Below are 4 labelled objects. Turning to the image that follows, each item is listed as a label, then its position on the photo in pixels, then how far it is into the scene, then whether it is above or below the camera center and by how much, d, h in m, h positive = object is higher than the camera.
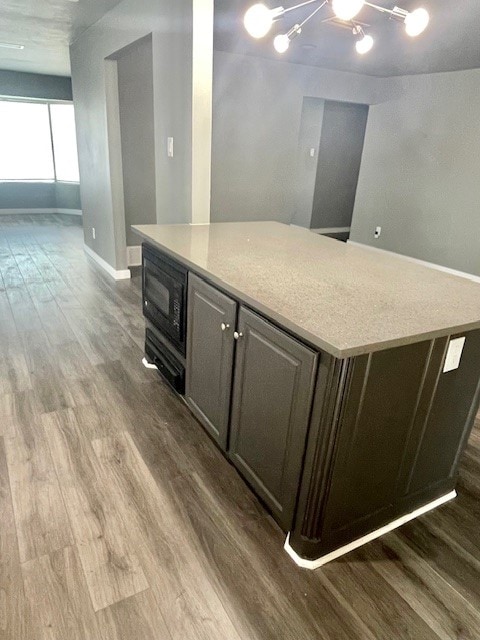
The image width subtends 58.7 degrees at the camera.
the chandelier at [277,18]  1.98 +0.61
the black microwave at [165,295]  2.11 -0.74
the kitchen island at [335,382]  1.28 -0.71
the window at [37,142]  7.88 -0.05
